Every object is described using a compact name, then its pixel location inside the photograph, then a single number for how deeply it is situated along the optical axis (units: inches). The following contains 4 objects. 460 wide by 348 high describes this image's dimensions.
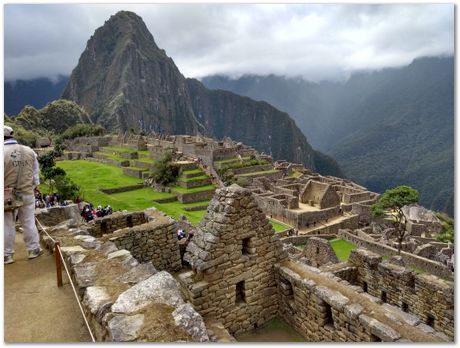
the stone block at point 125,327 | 126.0
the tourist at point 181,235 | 390.8
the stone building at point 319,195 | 1492.4
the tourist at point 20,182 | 189.2
